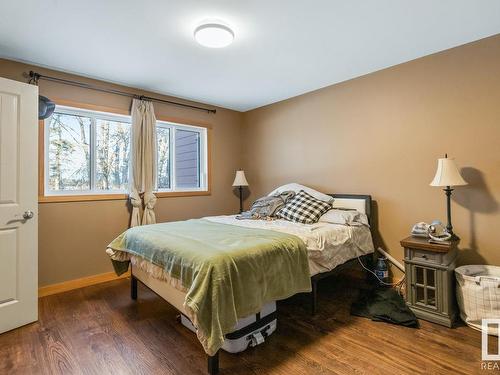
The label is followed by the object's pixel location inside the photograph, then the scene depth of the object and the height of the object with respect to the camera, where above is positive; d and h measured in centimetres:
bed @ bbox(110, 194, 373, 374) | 208 -61
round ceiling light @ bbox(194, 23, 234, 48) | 217 +128
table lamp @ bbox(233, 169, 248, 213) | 445 +14
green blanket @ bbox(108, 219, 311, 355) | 160 -54
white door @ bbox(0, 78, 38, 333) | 221 -13
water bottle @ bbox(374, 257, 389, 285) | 301 -93
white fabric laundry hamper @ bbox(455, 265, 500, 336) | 207 -86
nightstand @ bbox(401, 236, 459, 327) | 222 -79
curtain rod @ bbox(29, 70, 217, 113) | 283 +121
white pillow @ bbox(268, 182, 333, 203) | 341 -2
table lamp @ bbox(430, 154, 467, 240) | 234 +10
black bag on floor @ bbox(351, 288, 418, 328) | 228 -108
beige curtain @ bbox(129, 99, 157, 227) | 347 +37
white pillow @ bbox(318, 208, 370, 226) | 290 -32
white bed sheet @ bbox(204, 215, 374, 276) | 239 -49
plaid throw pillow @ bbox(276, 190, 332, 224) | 306 -24
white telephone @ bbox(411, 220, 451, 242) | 236 -40
